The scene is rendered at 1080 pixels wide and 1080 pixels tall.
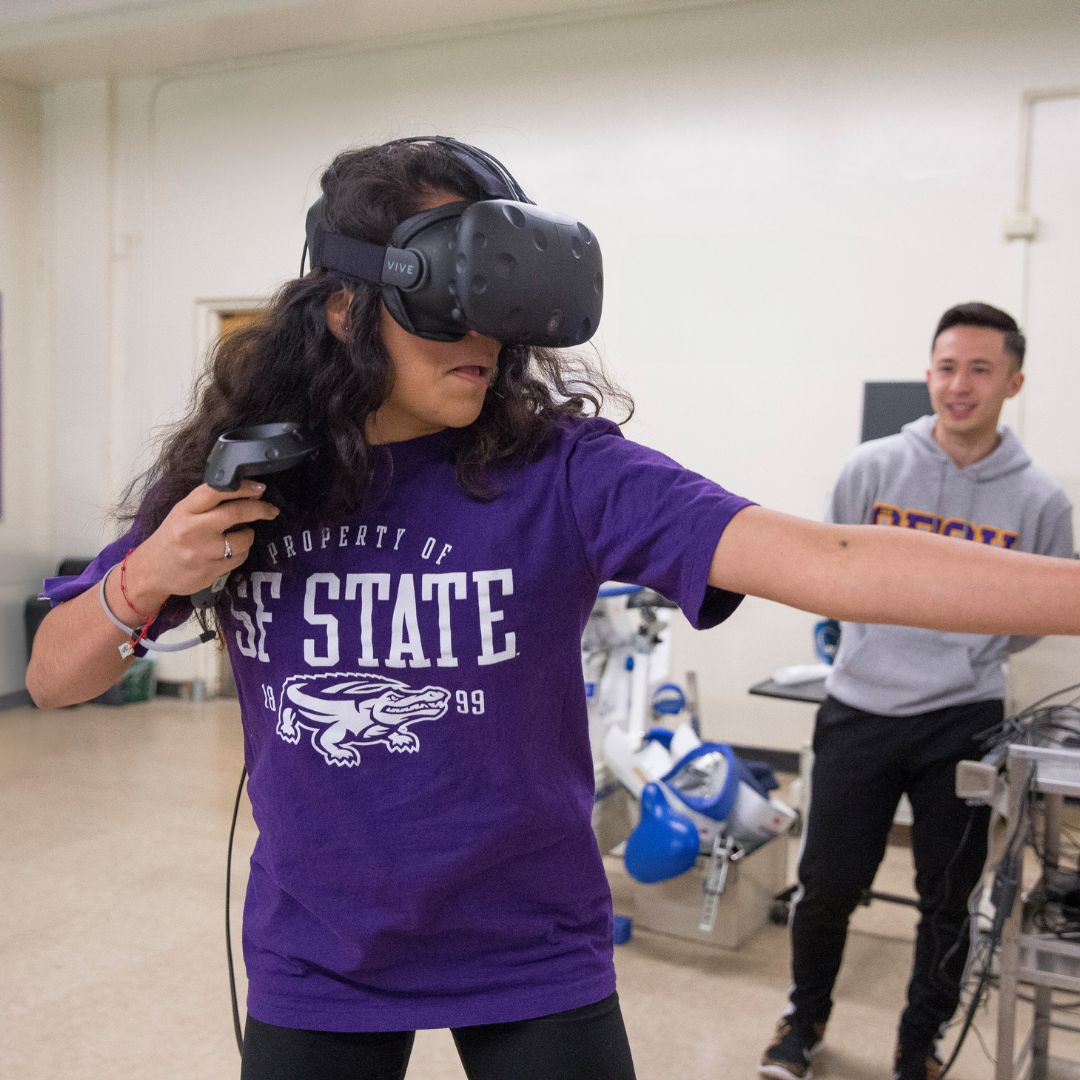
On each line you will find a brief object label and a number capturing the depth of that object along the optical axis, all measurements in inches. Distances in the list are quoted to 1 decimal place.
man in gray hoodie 99.7
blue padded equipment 125.9
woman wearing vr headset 41.6
